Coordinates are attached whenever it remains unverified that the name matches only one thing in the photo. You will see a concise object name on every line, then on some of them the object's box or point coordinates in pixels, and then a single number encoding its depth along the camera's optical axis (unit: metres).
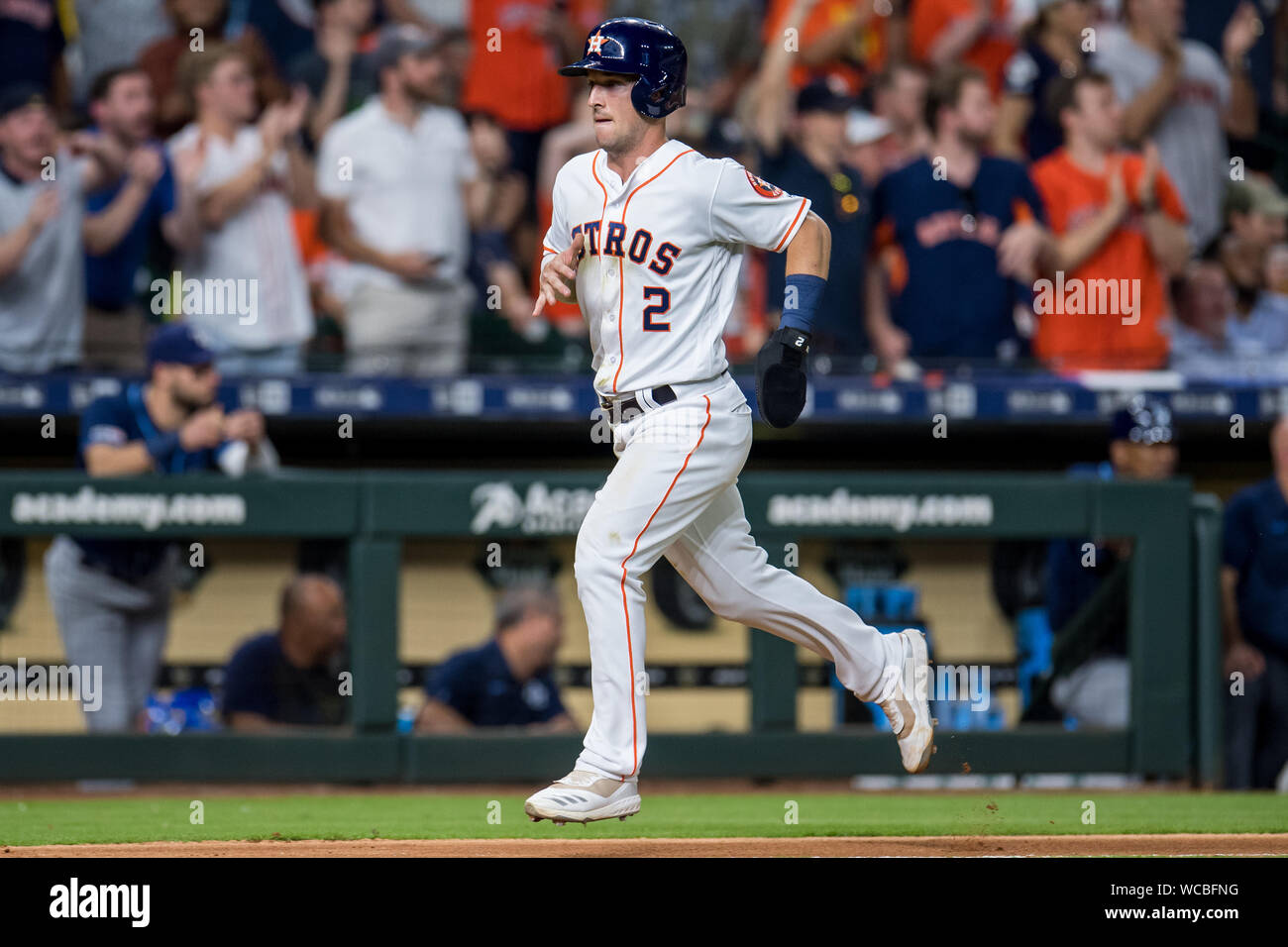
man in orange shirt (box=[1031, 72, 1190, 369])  16.25
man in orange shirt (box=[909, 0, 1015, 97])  17.48
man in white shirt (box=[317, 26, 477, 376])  15.66
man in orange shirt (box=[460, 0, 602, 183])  16.89
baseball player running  8.26
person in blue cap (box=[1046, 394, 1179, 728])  13.14
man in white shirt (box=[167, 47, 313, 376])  15.51
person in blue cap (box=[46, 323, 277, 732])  12.70
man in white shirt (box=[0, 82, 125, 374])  15.05
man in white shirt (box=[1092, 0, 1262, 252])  17.16
